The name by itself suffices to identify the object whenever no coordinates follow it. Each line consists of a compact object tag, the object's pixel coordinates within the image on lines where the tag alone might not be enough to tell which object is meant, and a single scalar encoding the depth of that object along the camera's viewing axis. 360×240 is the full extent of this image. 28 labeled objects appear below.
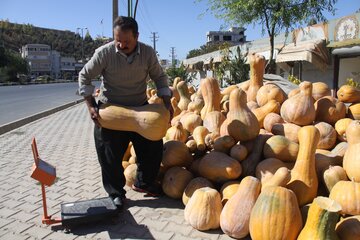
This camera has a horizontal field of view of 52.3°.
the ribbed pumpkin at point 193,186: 3.46
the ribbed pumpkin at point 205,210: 3.05
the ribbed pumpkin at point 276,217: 2.62
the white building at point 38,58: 128.12
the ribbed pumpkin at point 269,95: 4.64
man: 3.42
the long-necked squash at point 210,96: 4.86
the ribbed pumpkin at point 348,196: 2.74
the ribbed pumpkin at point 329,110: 4.12
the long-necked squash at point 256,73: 5.36
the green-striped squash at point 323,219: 2.34
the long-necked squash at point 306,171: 3.04
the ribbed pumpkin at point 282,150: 3.54
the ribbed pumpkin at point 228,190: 3.29
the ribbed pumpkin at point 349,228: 2.49
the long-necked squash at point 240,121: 3.67
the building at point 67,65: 137.88
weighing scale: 3.08
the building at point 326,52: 11.33
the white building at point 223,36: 111.89
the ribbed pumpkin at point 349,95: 4.34
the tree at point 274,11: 11.81
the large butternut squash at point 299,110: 3.90
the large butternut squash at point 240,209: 2.87
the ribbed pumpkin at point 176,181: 3.67
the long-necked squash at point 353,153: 3.05
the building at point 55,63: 132.38
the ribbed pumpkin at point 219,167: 3.46
